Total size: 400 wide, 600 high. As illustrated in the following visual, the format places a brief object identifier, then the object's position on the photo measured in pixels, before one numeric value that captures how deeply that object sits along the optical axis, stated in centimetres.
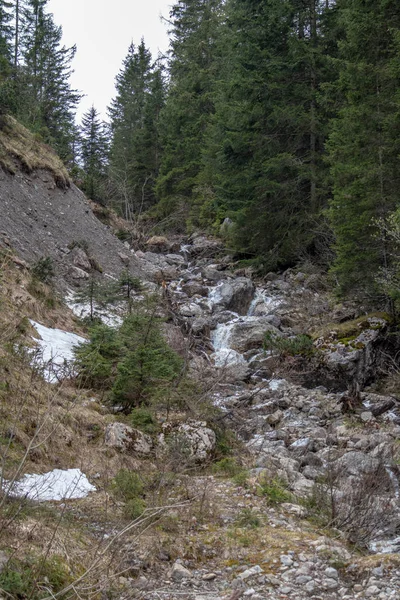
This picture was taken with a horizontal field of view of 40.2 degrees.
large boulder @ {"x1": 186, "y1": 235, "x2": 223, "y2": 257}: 2444
